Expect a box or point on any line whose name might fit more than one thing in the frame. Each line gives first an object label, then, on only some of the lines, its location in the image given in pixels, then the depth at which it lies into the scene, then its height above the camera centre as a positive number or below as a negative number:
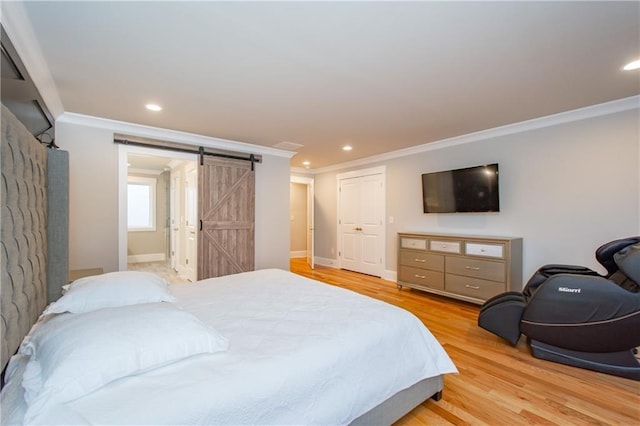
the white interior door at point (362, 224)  5.67 -0.18
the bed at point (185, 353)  0.98 -0.61
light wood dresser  3.64 -0.69
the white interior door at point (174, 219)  5.96 -0.08
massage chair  2.19 -0.84
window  7.16 +0.31
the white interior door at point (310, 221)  6.85 -0.14
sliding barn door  4.25 -0.03
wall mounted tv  3.98 +0.36
